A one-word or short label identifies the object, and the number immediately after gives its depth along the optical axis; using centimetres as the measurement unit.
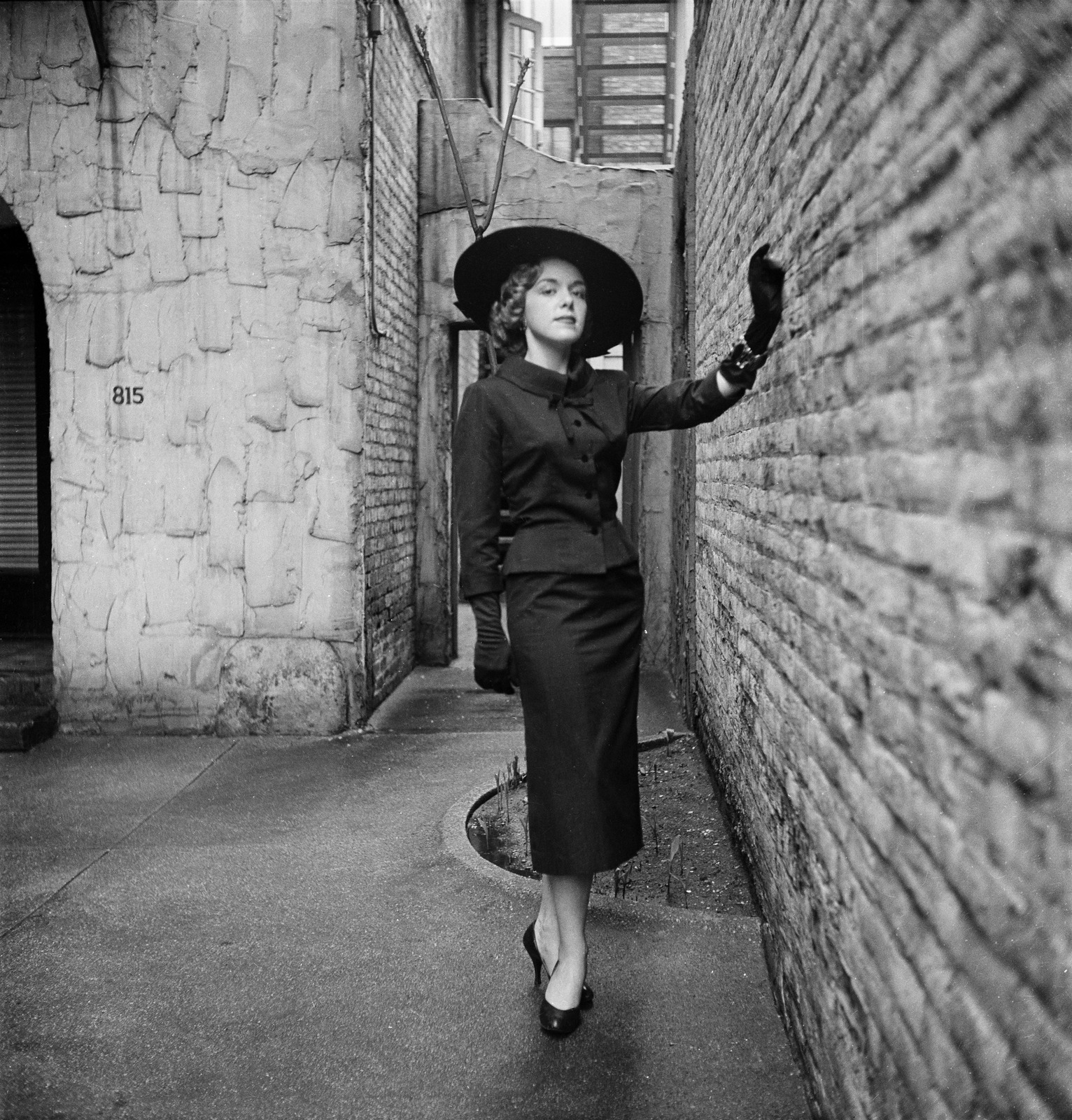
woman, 274
